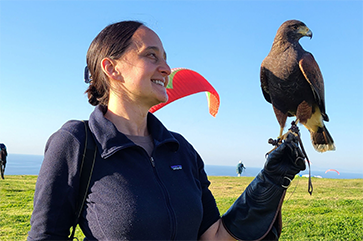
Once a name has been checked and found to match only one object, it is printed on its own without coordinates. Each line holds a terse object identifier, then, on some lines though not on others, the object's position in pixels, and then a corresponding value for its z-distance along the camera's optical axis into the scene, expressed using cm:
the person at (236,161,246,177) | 2171
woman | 122
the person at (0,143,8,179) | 1395
